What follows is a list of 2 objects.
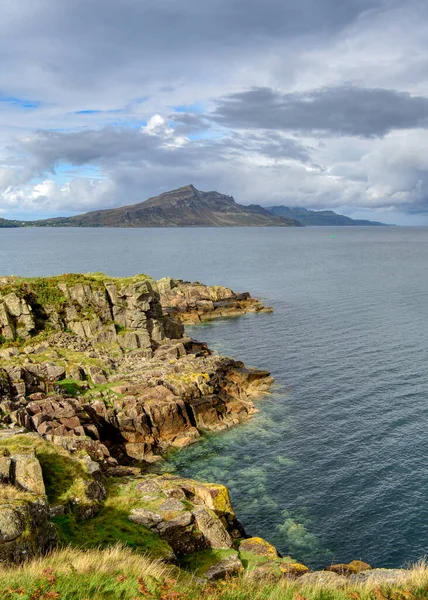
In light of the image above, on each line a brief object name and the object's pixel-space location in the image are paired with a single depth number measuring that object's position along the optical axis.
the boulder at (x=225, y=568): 22.55
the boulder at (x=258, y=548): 26.38
